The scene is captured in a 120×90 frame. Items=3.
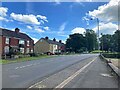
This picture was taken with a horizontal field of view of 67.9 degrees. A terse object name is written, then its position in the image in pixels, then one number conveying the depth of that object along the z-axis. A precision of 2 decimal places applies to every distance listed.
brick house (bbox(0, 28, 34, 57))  24.31
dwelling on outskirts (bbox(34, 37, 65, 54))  42.41
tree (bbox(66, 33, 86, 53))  55.60
